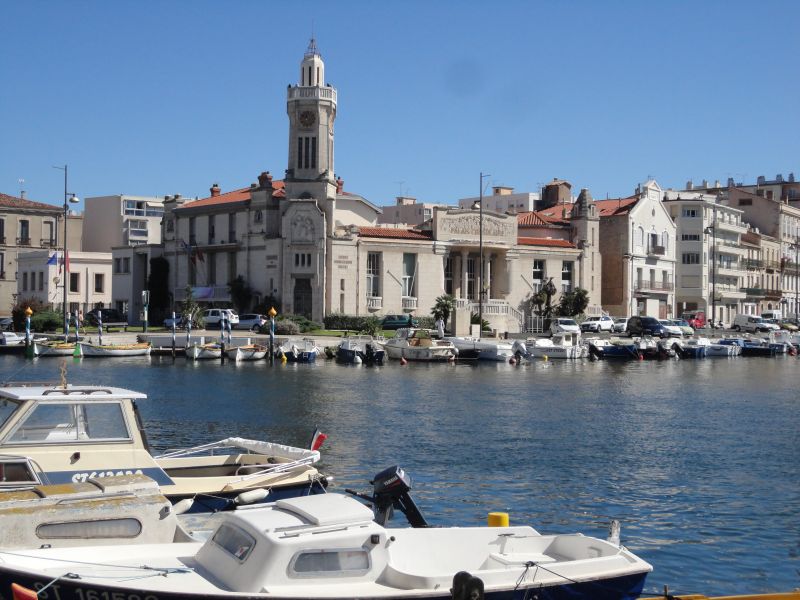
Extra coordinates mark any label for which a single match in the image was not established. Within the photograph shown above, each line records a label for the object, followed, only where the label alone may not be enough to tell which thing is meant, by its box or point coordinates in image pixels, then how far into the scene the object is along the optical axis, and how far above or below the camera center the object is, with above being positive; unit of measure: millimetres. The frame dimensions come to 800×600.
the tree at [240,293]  87812 +1770
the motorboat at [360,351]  70250 -2463
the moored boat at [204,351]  70250 -2567
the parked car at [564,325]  87125 -621
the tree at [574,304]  95625 +1293
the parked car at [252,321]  82312 -562
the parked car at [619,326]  96188 -699
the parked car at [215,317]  82575 -286
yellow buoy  16172 -3185
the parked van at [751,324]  109438 -414
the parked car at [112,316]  95000 -334
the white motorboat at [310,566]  12312 -3197
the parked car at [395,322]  84750 -502
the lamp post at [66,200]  67875 +7400
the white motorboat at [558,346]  78812 -2177
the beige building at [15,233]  101000 +7710
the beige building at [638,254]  105688 +6760
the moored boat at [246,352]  70250 -2598
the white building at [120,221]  123581 +11096
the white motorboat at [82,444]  17344 -2266
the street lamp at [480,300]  84962 +1403
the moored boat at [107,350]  69375 -2542
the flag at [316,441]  22109 -2695
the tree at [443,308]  84312 +687
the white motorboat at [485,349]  75000 -2317
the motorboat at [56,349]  69750 -2502
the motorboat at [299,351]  70562 -2487
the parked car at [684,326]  95938 -640
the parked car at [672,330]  91506 -969
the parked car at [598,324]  94312 -527
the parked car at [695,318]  109000 +150
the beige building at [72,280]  95312 +3088
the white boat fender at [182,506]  17438 -3282
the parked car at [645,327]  91438 -720
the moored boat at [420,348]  73062 -2272
